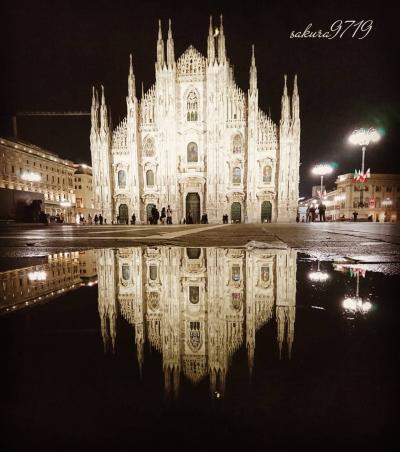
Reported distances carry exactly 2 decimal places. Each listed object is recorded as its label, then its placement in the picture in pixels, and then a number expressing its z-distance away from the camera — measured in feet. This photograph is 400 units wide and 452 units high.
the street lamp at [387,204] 180.14
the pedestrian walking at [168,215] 88.86
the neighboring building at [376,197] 178.09
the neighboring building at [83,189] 209.26
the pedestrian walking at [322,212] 82.12
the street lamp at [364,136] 83.38
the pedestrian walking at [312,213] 98.48
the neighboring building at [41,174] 126.93
